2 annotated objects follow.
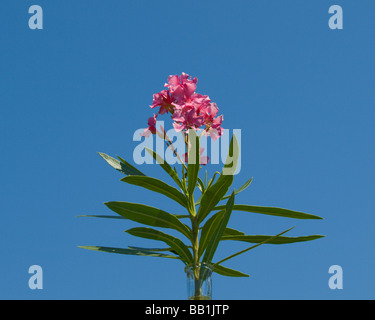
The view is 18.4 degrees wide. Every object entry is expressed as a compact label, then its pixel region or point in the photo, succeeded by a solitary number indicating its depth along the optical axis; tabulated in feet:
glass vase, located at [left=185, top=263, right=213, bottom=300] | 4.58
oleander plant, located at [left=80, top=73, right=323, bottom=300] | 4.84
